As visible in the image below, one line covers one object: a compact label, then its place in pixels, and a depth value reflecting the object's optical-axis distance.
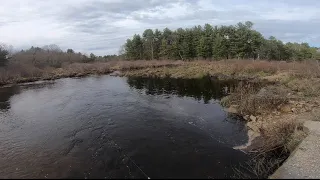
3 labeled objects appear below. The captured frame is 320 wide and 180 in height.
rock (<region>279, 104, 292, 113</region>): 10.96
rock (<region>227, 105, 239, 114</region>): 12.04
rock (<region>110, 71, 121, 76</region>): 31.17
